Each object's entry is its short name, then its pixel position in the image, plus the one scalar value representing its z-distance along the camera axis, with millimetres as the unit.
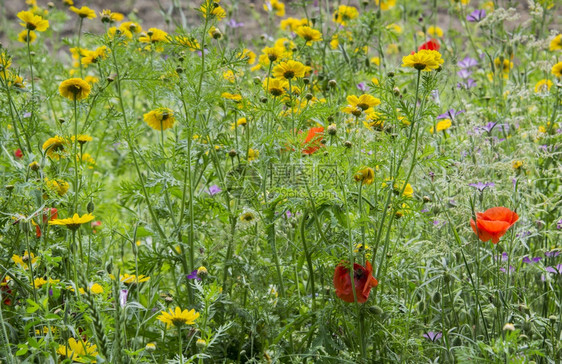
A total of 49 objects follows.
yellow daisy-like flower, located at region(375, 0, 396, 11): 7520
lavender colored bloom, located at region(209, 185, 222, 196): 4978
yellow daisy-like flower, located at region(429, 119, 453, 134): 4379
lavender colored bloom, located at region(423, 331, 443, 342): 3498
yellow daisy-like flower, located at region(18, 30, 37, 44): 5180
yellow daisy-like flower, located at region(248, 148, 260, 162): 4048
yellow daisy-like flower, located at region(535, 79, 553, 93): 5137
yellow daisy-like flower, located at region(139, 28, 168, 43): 4162
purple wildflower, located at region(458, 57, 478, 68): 6984
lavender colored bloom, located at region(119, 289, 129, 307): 3455
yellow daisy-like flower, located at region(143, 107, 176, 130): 3797
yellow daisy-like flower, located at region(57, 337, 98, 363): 2937
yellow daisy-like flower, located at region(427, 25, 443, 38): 8865
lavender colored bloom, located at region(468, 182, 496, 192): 3551
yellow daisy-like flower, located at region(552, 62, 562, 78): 4695
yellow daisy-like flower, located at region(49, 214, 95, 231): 2840
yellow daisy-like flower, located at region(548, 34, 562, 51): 5316
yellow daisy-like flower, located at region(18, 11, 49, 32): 4359
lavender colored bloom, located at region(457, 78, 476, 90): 5596
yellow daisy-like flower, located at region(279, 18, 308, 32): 5687
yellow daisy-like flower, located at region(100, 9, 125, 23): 4059
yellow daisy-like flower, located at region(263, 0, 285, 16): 7456
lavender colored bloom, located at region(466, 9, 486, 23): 6637
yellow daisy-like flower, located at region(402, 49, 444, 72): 2953
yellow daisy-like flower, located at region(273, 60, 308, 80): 3553
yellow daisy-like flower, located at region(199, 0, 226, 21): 3377
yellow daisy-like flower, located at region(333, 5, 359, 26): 5902
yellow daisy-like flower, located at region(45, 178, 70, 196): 3640
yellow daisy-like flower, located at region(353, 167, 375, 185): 3111
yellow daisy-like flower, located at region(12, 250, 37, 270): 3289
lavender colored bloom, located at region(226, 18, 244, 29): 7527
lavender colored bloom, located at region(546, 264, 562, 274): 3558
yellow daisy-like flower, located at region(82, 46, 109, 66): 4391
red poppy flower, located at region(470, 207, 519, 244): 3092
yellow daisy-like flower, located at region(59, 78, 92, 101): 3518
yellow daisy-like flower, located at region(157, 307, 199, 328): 2672
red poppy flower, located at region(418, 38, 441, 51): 4157
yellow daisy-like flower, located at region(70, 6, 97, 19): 5180
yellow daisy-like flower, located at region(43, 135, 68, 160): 3617
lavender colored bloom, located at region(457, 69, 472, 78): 6687
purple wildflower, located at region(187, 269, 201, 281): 3688
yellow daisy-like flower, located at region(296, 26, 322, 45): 4679
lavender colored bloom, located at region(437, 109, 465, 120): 4670
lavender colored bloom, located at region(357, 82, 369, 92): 5691
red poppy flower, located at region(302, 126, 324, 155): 3455
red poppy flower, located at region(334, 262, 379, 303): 3039
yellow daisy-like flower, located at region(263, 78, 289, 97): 3715
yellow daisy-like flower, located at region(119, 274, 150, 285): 3075
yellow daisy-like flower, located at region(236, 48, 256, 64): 3596
